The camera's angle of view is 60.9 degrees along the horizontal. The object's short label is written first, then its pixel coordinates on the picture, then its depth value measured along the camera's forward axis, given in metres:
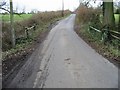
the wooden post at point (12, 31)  7.00
